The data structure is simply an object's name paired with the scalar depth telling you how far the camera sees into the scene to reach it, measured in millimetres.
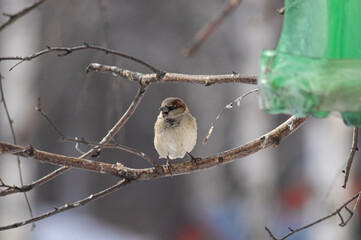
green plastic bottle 2924
